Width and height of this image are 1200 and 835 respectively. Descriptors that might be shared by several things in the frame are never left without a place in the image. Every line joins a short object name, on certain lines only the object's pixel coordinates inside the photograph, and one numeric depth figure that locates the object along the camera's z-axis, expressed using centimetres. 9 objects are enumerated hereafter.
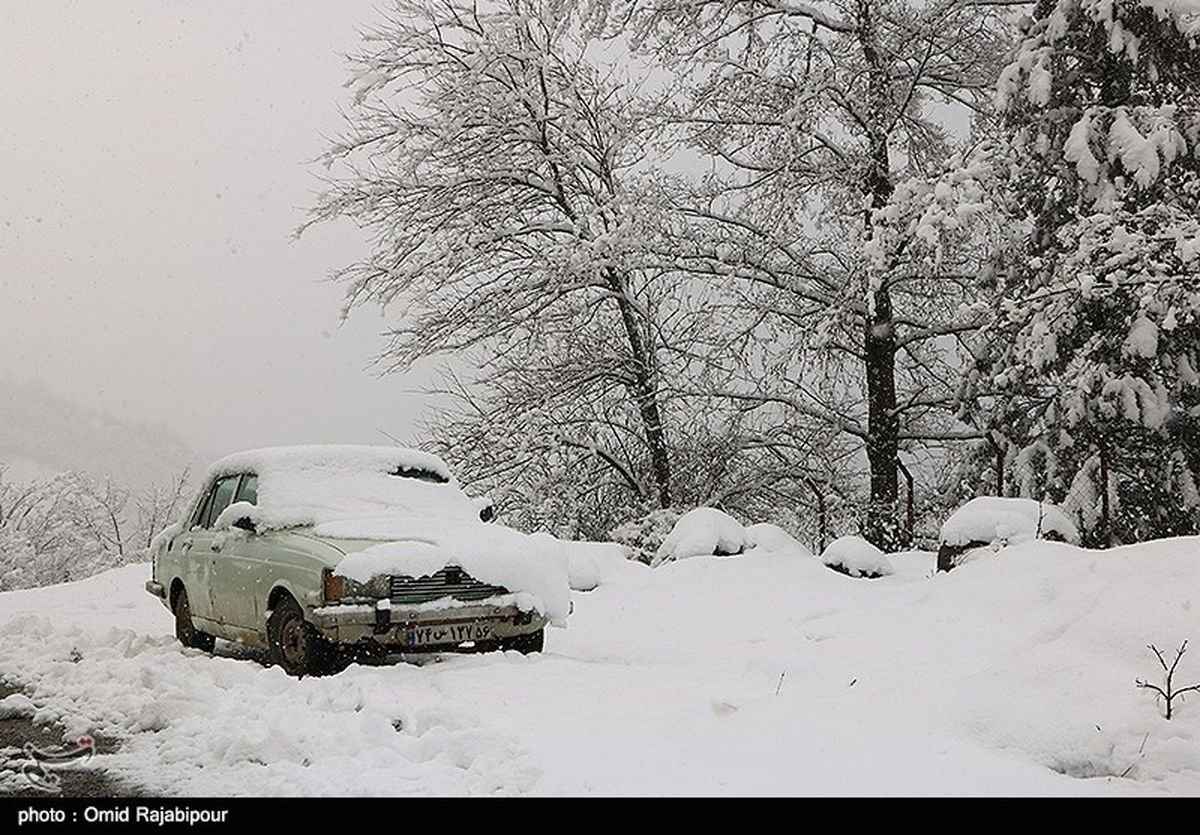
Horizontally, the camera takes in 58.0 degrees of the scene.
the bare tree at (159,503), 5303
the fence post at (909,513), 1387
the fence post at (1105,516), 1172
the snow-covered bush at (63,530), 4459
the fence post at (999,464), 1370
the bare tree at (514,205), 1873
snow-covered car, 784
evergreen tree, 1195
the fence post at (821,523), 1580
